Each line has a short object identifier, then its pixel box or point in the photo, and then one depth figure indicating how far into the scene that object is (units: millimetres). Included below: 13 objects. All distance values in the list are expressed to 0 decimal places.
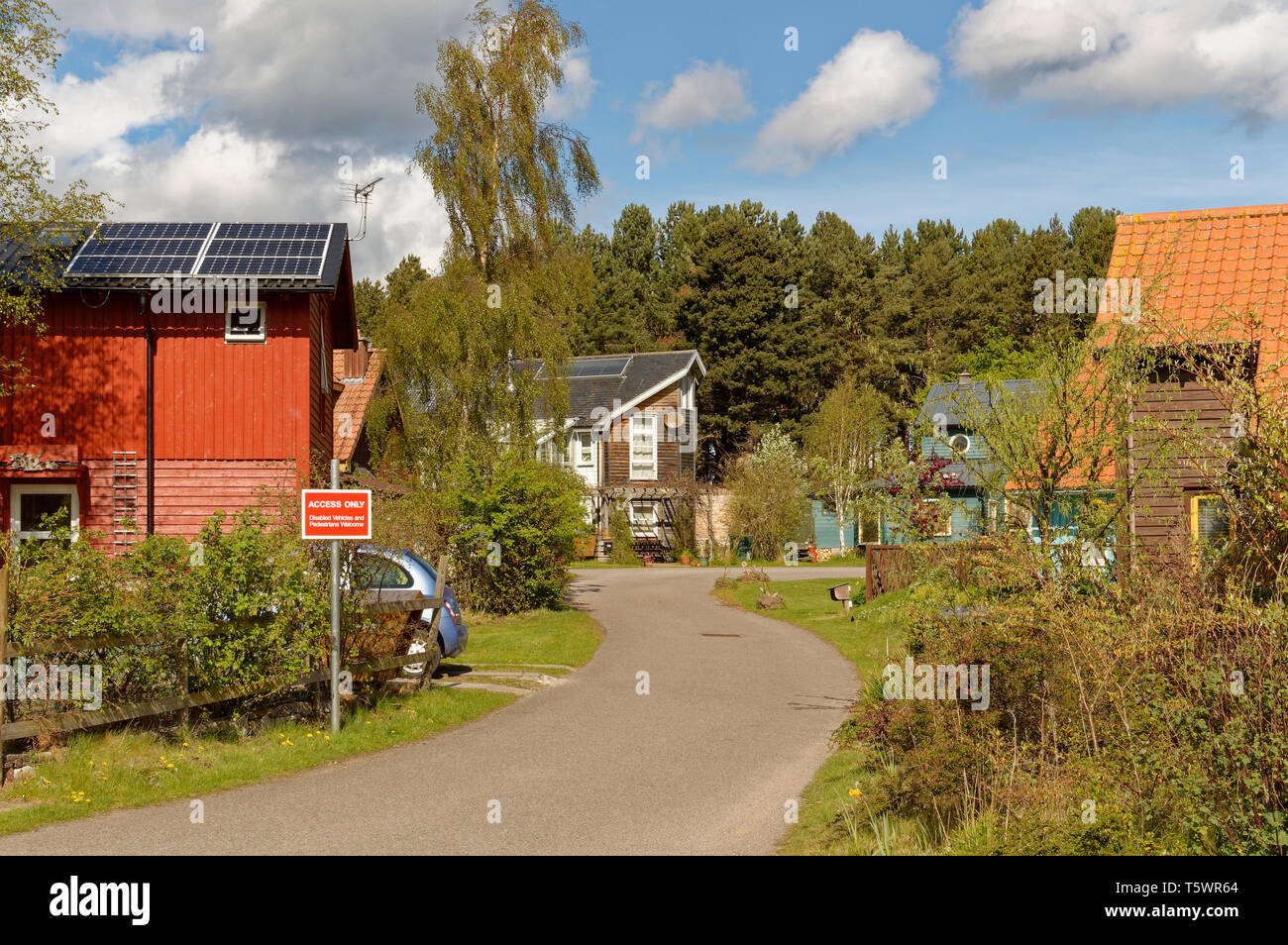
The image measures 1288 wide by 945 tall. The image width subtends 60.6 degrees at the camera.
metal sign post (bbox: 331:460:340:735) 11109
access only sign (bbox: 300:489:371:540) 10820
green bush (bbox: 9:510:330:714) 9164
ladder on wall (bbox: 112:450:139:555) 18969
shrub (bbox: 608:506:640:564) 44406
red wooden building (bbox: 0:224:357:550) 18953
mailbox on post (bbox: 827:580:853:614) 22828
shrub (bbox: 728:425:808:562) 44344
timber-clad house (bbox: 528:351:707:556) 47062
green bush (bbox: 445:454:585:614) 22625
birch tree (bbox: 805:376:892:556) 50219
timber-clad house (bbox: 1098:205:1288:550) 15883
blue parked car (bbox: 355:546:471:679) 14133
